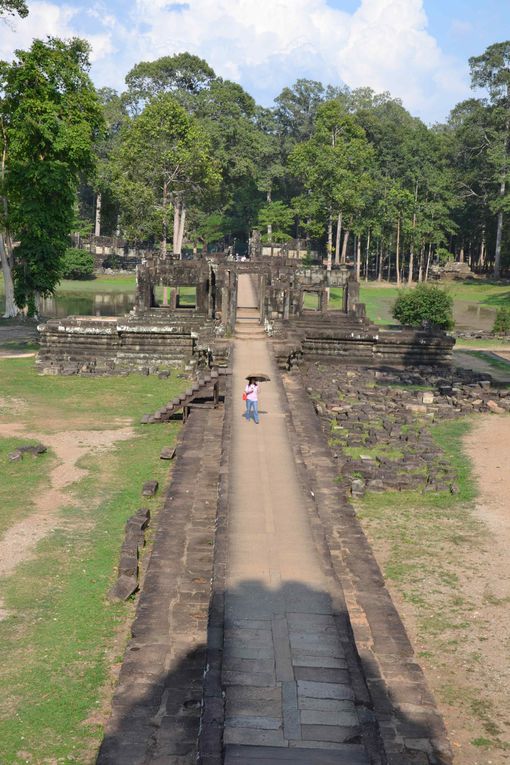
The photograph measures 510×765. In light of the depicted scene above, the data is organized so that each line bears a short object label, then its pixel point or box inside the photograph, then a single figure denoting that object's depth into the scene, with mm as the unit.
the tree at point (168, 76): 77875
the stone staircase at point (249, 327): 31522
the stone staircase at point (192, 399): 23453
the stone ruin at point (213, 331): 32031
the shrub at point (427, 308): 42312
